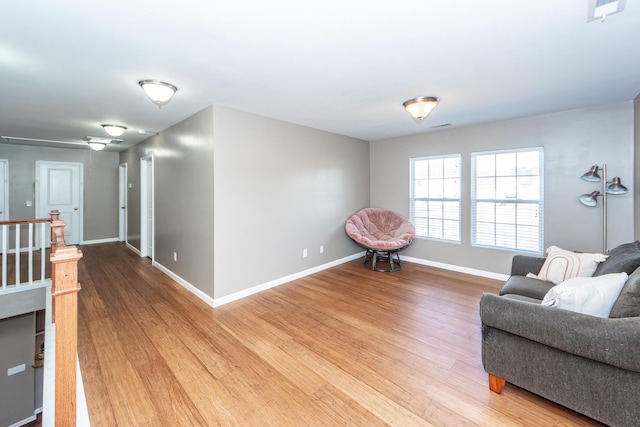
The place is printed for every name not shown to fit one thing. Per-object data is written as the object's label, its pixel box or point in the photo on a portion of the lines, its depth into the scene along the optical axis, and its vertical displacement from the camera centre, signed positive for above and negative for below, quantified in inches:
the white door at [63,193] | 241.1 +16.7
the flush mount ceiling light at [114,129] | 161.7 +49.1
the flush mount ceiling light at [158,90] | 99.5 +44.7
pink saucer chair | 178.9 -14.5
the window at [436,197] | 185.2 +11.5
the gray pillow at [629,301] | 59.3 -19.4
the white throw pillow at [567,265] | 97.7 -19.0
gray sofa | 55.2 -31.7
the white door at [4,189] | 223.5 +17.8
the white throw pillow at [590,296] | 64.8 -19.6
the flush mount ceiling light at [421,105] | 119.6 +47.3
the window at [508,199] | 154.8 +8.5
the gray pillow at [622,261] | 78.4 -14.1
